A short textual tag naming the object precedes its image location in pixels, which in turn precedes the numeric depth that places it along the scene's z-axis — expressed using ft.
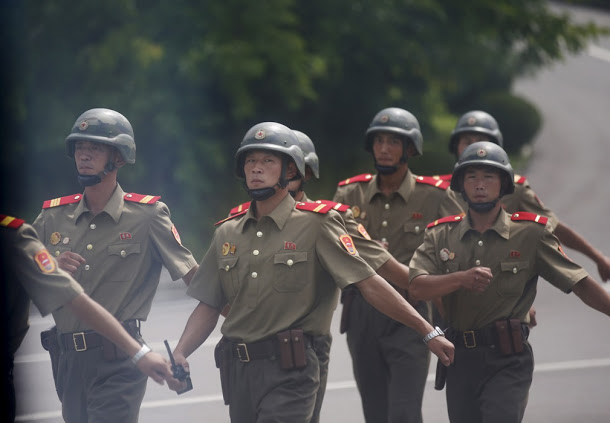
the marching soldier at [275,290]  43.86
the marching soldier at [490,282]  49.19
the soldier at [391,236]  57.06
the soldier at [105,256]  46.75
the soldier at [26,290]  41.68
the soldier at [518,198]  61.52
